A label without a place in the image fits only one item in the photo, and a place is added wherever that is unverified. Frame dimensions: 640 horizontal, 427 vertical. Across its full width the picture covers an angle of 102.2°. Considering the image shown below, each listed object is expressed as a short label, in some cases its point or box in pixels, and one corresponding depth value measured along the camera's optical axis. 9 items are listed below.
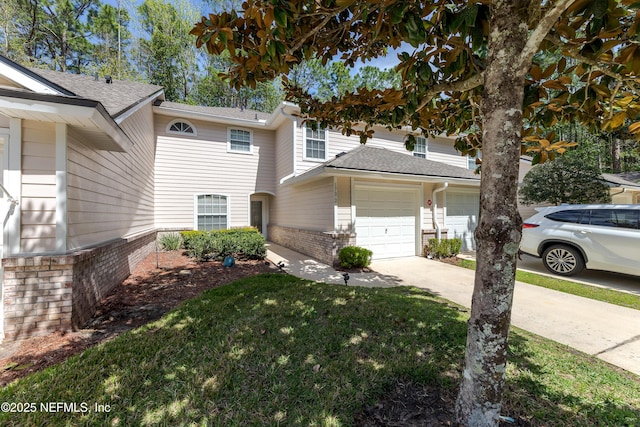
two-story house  3.40
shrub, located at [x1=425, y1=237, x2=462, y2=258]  8.61
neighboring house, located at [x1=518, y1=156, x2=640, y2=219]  12.48
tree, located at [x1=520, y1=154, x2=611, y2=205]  10.38
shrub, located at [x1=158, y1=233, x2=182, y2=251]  9.80
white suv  5.62
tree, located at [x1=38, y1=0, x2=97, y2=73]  18.94
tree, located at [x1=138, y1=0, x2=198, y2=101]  20.19
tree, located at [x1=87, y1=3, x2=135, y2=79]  20.15
